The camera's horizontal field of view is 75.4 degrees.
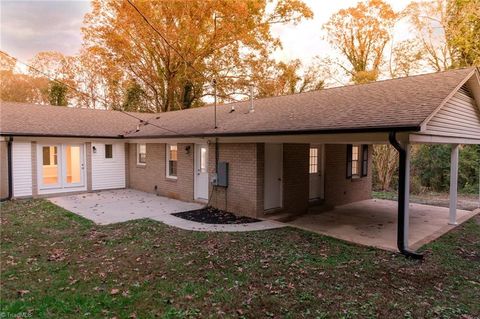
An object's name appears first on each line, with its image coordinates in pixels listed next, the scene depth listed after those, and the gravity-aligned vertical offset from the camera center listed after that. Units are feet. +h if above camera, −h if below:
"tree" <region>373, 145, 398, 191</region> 51.26 -2.72
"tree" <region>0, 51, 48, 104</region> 82.23 +16.81
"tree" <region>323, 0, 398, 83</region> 73.72 +27.74
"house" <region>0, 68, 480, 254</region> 22.45 +0.38
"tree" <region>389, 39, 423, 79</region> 65.51 +19.35
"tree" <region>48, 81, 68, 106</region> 70.28 +12.03
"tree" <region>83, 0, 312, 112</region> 69.46 +24.84
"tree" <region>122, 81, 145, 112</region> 78.43 +12.62
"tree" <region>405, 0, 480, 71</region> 55.98 +22.76
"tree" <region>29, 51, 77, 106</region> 83.87 +22.06
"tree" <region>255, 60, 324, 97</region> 76.23 +17.25
